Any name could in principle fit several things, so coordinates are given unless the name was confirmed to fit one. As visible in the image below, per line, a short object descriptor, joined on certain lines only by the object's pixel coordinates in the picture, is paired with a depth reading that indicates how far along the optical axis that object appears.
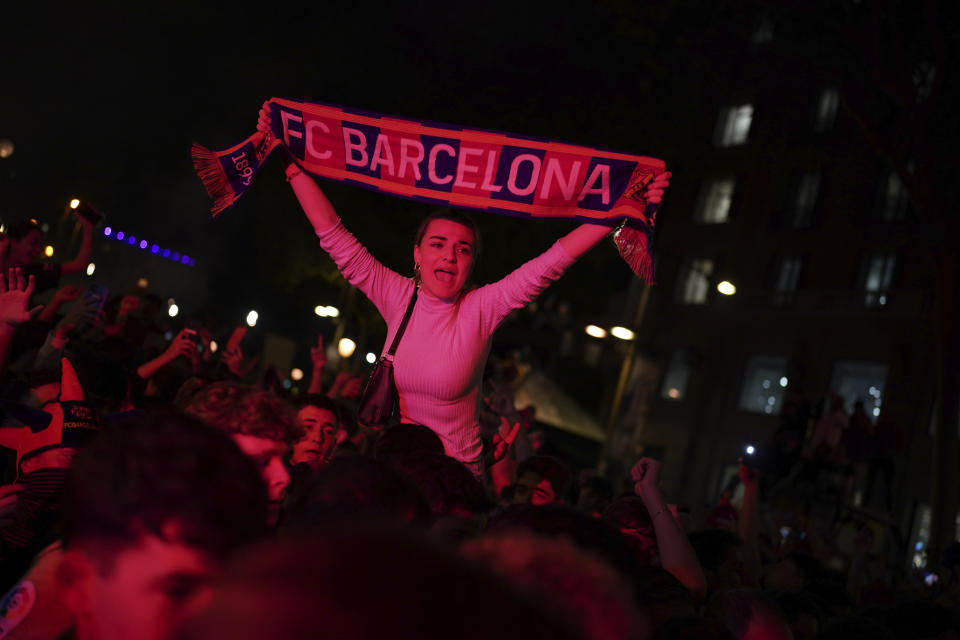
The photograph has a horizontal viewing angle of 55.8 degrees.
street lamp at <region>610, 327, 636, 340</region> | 15.48
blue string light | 19.61
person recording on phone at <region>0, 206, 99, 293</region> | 5.46
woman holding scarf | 3.98
